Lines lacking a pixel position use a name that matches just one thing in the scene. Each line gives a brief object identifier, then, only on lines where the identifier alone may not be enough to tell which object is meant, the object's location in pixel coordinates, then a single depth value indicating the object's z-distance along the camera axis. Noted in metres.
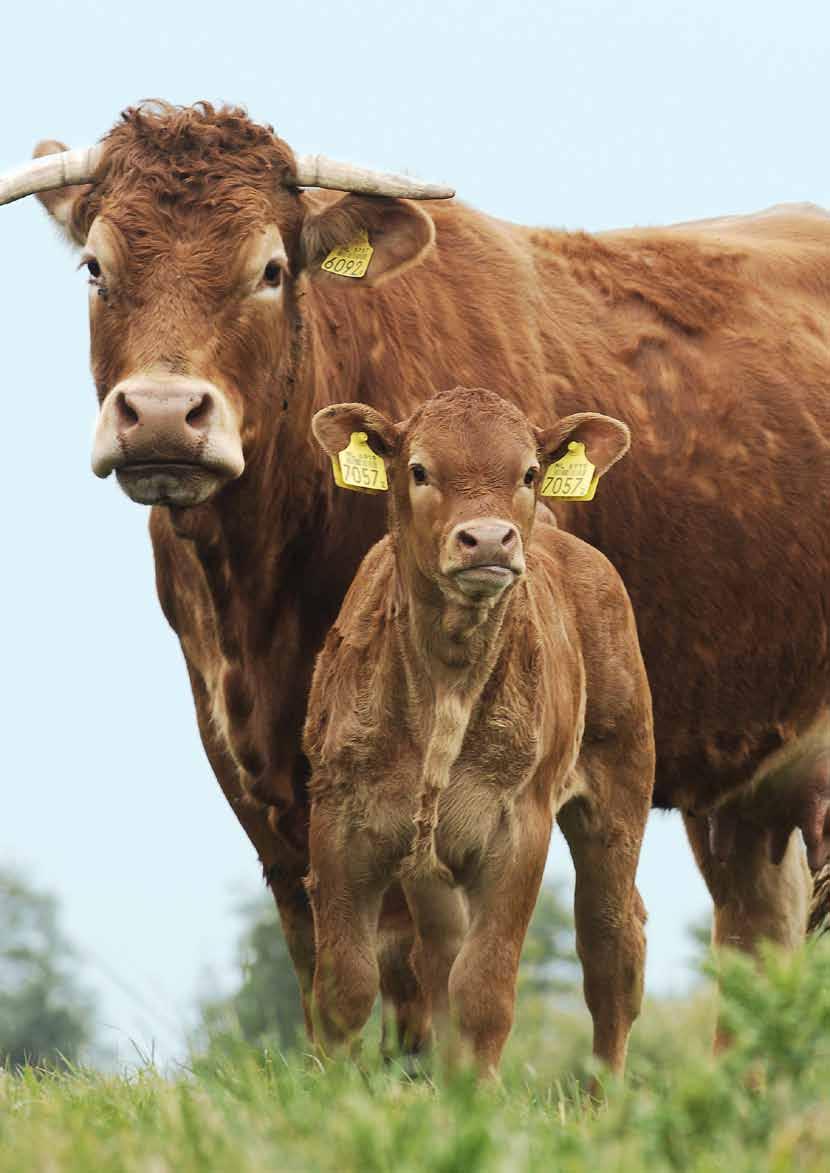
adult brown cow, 13.31
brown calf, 11.02
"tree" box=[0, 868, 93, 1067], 54.19
